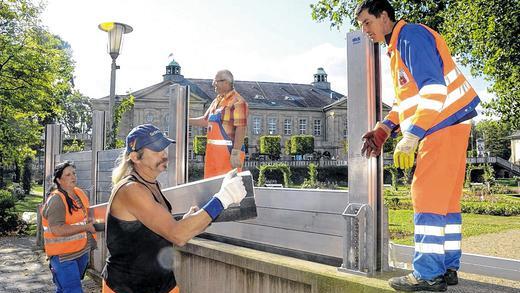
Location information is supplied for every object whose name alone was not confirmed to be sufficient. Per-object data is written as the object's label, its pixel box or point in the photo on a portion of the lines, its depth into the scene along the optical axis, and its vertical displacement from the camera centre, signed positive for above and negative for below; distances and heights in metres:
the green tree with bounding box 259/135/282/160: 68.38 +1.84
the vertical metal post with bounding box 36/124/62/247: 10.87 +0.23
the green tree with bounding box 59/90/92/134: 67.56 +6.62
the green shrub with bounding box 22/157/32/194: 33.30 -1.77
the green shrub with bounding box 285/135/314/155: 69.69 +2.13
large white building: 76.56 +8.25
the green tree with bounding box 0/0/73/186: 17.92 +3.51
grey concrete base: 3.23 -1.02
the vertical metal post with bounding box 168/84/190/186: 5.76 +0.26
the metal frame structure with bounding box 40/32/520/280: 3.41 -0.53
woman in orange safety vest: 4.77 -0.82
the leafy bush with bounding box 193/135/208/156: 58.39 +1.70
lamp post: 8.89 +2.41
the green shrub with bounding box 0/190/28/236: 14.48 -2.12
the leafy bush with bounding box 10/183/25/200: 28.60 -2.36
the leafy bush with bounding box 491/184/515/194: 32.53 -2.42
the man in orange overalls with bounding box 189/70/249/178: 5.45 +0.39
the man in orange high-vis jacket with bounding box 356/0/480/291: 2.79 +0.18
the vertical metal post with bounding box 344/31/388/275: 3.39 +0.01
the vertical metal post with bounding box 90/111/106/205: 8.38 +0.28
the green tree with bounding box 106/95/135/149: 9.43 +1.03
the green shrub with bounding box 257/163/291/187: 39.62 -1.63
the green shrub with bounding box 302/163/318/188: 40.03 -1.44
